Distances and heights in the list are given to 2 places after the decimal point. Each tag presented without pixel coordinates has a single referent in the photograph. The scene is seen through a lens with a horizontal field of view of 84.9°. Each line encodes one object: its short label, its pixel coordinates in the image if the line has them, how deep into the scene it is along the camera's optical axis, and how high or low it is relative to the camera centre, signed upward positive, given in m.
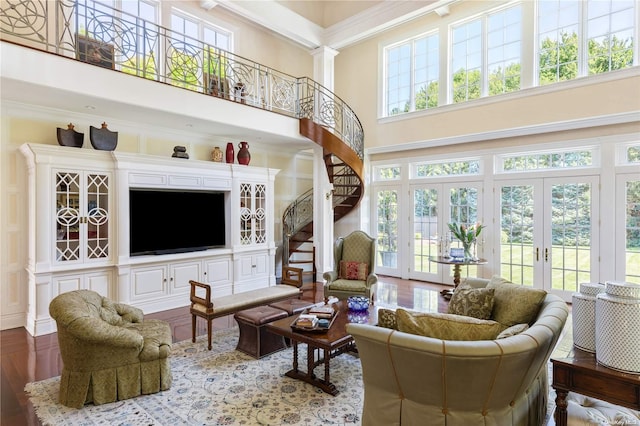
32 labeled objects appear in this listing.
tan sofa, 1.83 -0.92
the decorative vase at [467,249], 6.48 -0.73
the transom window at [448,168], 7.36 +0.91
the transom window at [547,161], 6.03 +0.90
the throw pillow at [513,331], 2.18 -0.77
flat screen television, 5.46 -0.19
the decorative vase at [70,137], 4.84 +1.02
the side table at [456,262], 6.08 -0.92
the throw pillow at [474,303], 2.98 -0.82
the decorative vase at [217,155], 6.65 +1.05
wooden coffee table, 3.03 -1.15
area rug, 2.69 -1.61
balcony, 4.05 +1.68
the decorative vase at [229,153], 6.79 +1.11
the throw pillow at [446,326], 2.09 -0.72
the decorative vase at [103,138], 5.01 +1.05
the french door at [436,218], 7.32 -0.18
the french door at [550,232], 5.94 -0.40
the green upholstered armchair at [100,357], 2.77 -1.23
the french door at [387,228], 8.48 -0.46
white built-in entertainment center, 4.59 -0.26
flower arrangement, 6.47 -0.49
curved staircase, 6.88 +0.36
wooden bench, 4.12 -1.16
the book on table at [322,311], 3.50 -1.05
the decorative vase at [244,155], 6.93 +1.09
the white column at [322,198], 7.54 +0.26
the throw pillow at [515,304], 2.75 -0.77
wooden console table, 1.75 -0.90
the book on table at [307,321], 3.26 -1.05
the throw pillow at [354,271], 5.66 -0.99
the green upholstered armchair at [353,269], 5.30 -0.97
